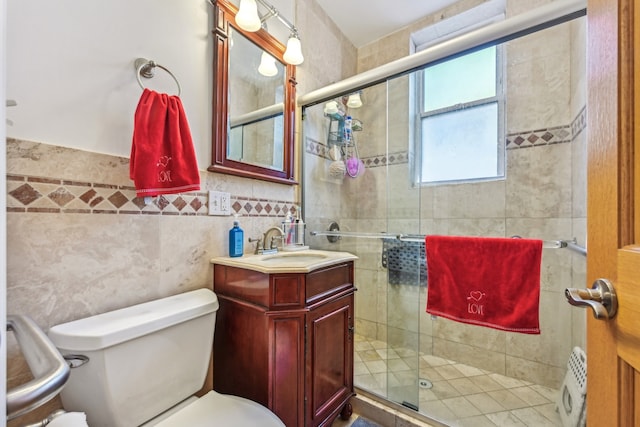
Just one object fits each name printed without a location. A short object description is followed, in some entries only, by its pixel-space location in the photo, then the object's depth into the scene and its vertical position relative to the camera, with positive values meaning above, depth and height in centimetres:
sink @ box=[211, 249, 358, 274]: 105 -23
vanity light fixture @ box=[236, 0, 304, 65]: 127 +97
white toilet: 74 -51
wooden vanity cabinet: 104 -55
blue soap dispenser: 130 -15
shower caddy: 213 +59
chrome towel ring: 100 +56
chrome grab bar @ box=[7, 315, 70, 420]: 35 -27
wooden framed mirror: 129 +61
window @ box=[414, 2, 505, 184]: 190 +73
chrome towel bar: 120 -16
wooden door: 44 +1
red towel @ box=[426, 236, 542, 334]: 113 -32
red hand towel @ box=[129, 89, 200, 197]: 93 +23
